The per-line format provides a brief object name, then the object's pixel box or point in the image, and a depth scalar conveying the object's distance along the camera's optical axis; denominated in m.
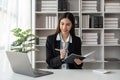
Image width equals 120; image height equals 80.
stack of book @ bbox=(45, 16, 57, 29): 4.25
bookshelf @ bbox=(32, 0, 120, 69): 4.21
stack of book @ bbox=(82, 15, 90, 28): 4.25
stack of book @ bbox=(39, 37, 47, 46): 4.27
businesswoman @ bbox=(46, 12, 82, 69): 2.85
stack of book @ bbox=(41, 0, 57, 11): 4.22
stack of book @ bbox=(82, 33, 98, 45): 4.23
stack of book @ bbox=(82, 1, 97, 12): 4.23
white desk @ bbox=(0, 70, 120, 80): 1.89
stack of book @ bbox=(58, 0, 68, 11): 4.19
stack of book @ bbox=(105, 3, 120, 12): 4.22
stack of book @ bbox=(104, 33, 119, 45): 4.25
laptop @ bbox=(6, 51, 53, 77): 1.84
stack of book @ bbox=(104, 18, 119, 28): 4.25
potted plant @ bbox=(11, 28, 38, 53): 1.94
